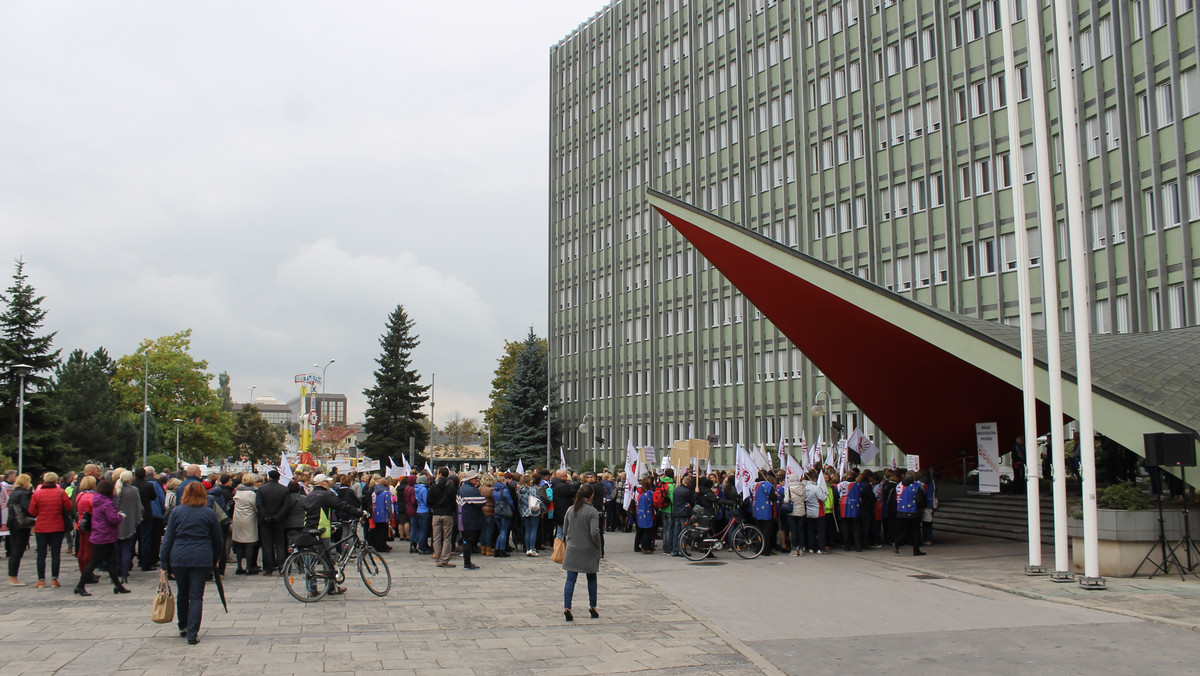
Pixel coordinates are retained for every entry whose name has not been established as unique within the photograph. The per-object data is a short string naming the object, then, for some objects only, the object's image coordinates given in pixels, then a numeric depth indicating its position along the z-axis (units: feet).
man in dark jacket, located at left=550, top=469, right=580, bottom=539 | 61.82
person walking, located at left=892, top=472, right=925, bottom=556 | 62.18
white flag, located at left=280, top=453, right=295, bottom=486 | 63.55
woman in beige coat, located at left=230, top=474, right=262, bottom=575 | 50.90
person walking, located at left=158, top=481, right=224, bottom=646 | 32.04
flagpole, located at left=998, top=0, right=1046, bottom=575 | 49.21
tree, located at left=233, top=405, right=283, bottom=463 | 393.50
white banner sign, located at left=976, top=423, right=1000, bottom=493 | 65.51
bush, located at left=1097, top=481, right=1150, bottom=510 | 48.21
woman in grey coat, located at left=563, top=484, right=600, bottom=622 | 36.73
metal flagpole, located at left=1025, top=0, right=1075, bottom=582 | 46.65
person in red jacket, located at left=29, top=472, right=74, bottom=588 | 47.19
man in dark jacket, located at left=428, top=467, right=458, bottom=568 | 57.72
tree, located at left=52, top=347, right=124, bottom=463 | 191.93
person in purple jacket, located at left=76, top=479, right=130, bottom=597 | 44.68
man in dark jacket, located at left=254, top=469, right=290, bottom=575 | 50.55
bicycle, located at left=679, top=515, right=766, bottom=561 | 60.49
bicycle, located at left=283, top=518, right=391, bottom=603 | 41.19
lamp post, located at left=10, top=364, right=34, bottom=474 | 121.90
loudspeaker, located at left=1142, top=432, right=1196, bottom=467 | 43.98
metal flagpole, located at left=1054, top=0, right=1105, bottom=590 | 44.65
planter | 47.73
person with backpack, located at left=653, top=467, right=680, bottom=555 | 66.08
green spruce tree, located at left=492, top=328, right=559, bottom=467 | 237.04
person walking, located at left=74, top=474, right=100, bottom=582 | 45.62
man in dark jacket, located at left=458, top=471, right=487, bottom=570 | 58.59
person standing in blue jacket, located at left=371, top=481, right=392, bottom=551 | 66.44
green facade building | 110.63
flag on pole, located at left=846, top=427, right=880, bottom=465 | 81.25
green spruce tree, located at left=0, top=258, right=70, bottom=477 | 142.41
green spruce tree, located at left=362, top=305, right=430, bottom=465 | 271.28
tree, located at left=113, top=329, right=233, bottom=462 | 246.68
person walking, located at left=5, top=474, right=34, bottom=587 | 47.96
